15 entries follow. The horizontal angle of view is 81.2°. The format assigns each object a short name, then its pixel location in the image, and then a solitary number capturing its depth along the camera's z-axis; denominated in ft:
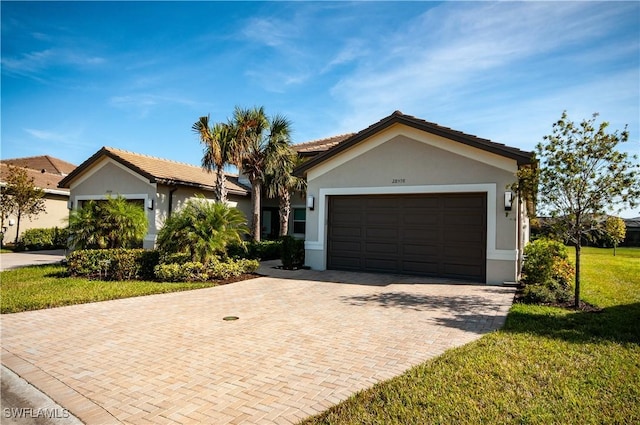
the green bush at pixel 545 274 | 28.99
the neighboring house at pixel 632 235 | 127.95
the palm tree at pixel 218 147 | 52.13
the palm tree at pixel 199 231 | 38.45
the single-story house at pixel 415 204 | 35.50
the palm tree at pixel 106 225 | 41.78
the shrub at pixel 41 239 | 70.09
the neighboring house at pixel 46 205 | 74.15
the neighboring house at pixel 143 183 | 52.80
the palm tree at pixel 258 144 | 54.90
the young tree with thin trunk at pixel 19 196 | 68.69
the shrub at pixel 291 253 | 45.60
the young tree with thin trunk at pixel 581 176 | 25.32
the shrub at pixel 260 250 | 52.26
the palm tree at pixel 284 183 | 58.90
